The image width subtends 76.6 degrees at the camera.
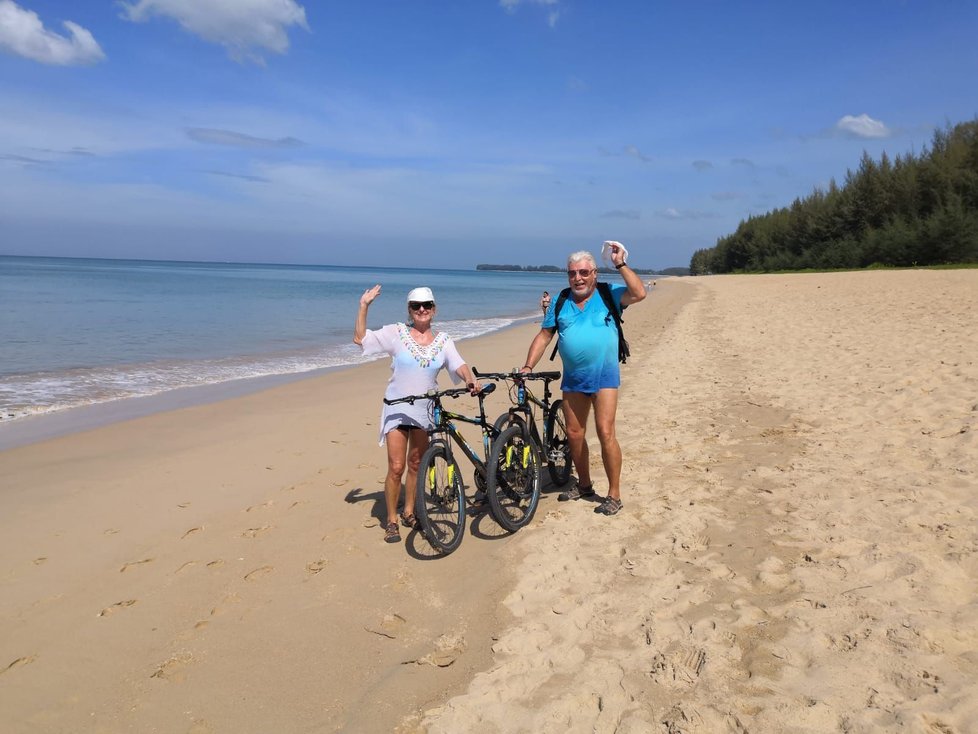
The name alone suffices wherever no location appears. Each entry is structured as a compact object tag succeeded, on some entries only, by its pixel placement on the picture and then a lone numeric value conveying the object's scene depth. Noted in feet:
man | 14.80
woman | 14.30
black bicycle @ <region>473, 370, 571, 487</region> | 15.79
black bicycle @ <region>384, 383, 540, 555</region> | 13.79
